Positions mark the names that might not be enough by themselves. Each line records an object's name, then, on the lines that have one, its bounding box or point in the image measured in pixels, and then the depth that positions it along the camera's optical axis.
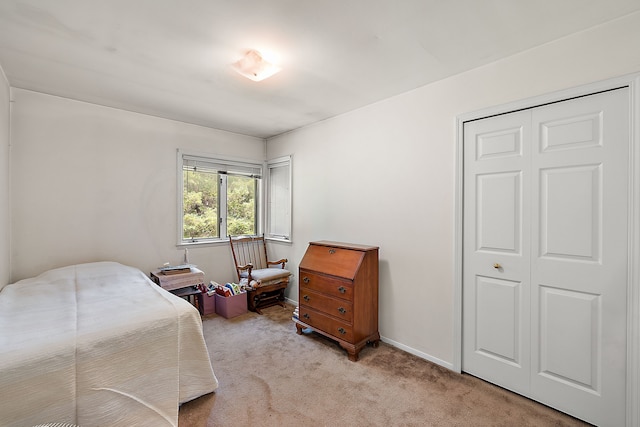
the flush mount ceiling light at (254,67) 2.09
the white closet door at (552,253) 1.75
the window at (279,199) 4.27
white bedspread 1.36
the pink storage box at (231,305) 3.55
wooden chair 3.74
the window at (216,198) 3.82
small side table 3.21
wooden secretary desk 2.66
